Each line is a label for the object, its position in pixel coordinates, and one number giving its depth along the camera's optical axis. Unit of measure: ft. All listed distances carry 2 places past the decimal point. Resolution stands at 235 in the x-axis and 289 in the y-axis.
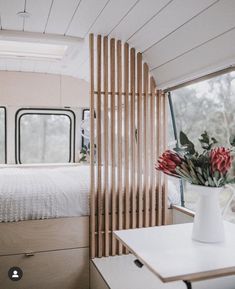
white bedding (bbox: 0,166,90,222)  7.98
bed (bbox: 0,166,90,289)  7.96
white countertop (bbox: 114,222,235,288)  4.44
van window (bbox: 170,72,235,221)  7.74
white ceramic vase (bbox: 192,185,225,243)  5.45
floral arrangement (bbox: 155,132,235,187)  5.38
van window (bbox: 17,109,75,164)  14.32
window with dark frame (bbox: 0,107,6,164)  13.88
